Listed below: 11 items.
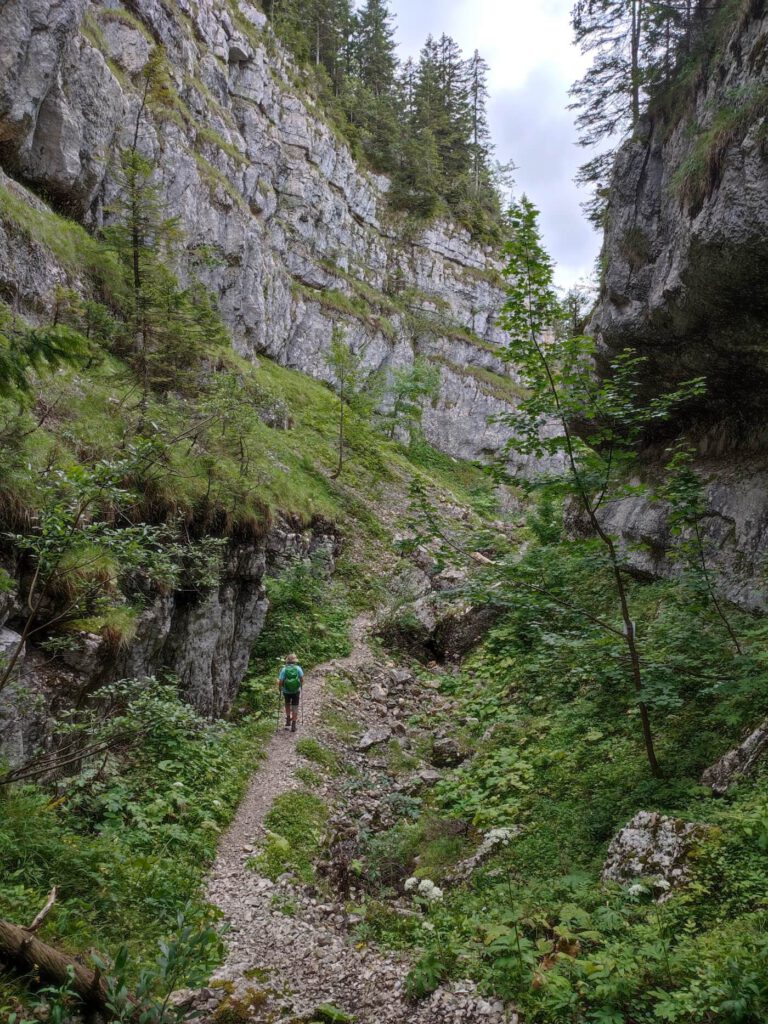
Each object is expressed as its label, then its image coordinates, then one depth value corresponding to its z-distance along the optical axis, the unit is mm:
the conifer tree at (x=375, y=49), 48625
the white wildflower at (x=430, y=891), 6168
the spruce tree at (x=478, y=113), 50875
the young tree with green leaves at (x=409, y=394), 32219
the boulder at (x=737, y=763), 5465
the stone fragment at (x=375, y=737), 10469
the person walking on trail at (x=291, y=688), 10492
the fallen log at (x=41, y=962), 3246
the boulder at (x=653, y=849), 4801
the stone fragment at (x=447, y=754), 9531
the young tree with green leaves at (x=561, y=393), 5711
